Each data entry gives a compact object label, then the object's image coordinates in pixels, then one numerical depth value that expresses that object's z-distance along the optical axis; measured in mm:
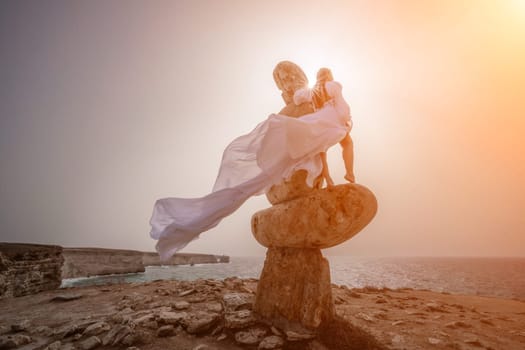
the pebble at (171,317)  3553
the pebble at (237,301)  4121
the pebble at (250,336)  3069
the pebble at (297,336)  3059
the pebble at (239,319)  3391
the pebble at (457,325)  4004
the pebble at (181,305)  4289
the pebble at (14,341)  3232
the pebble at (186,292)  5270
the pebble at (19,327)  3857
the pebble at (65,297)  5996
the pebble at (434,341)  3182
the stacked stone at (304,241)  3414
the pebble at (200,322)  3332
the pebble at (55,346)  2999
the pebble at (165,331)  3221
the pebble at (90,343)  2998
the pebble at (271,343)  2934
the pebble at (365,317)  4008
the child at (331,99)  3779
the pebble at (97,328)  3375
